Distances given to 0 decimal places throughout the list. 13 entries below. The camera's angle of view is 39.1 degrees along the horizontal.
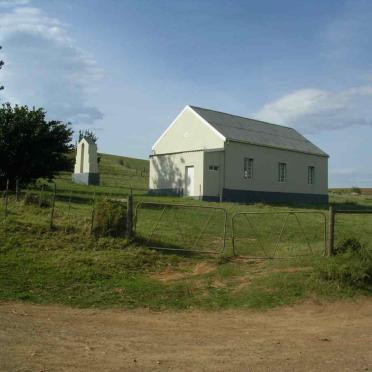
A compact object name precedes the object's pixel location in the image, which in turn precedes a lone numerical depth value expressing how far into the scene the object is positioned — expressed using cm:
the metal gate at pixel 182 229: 1405
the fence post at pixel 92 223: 1348
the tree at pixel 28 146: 2348
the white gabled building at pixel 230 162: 3038
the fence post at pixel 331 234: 1191
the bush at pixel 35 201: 1673
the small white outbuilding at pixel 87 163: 3569
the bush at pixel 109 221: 1349
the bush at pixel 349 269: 1082
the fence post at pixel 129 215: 1341
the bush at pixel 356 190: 6289
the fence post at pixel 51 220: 1371
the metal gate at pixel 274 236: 1365
